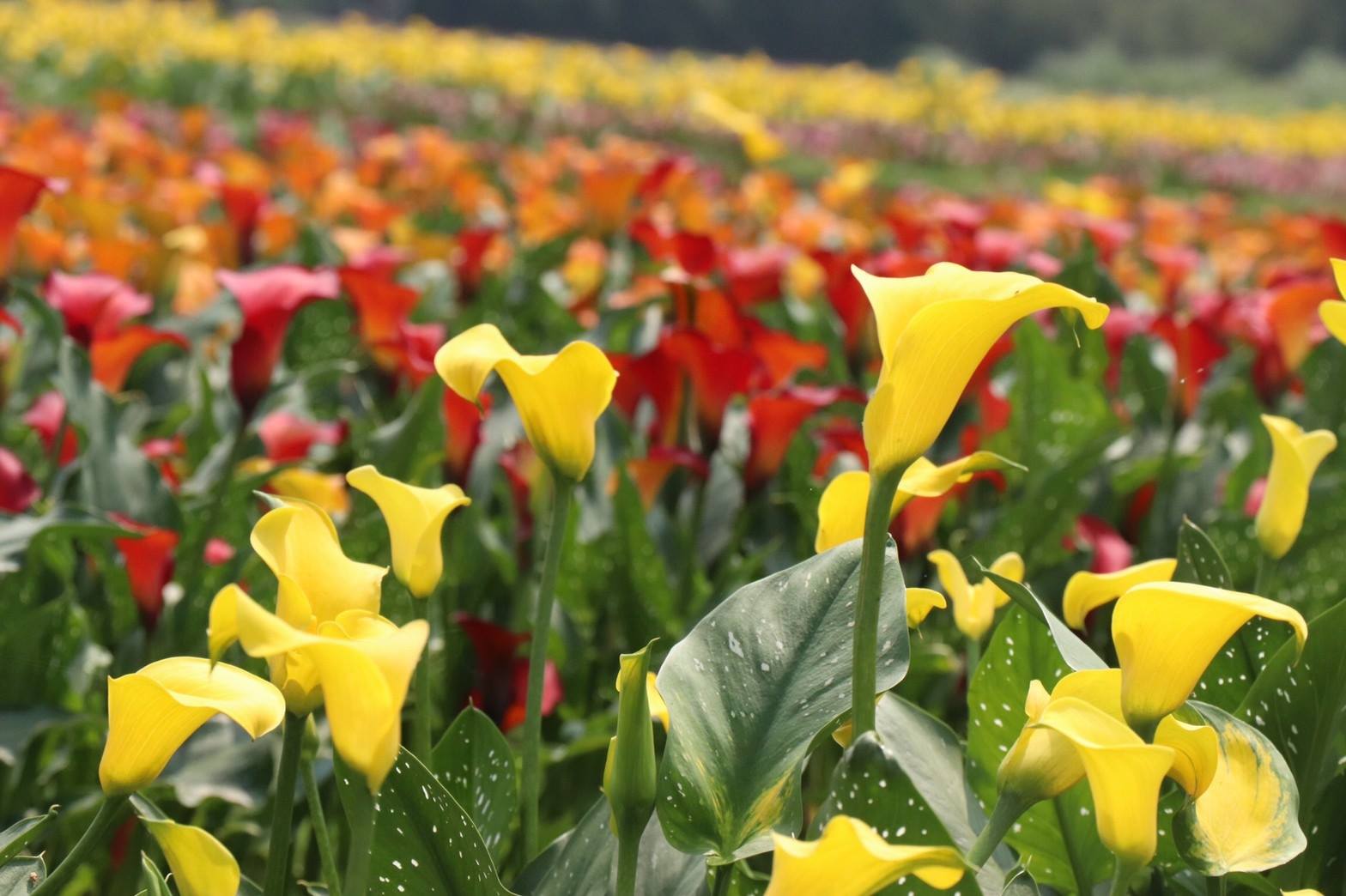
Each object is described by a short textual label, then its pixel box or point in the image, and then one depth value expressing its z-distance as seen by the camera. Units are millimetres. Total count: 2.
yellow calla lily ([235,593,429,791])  1410
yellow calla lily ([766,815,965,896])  1386
